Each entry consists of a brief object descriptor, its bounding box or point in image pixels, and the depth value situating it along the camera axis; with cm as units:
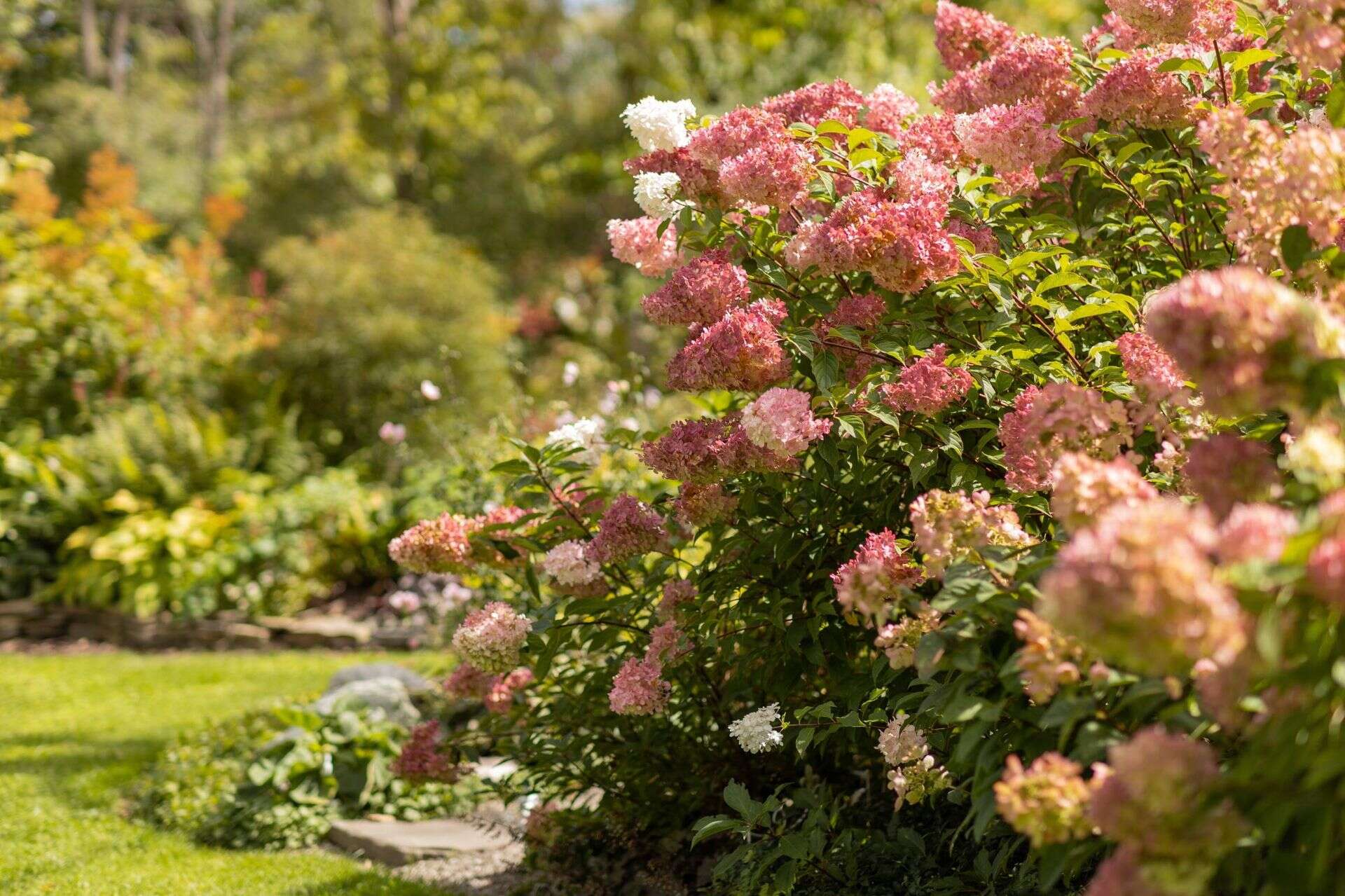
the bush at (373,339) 962
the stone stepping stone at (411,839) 397
